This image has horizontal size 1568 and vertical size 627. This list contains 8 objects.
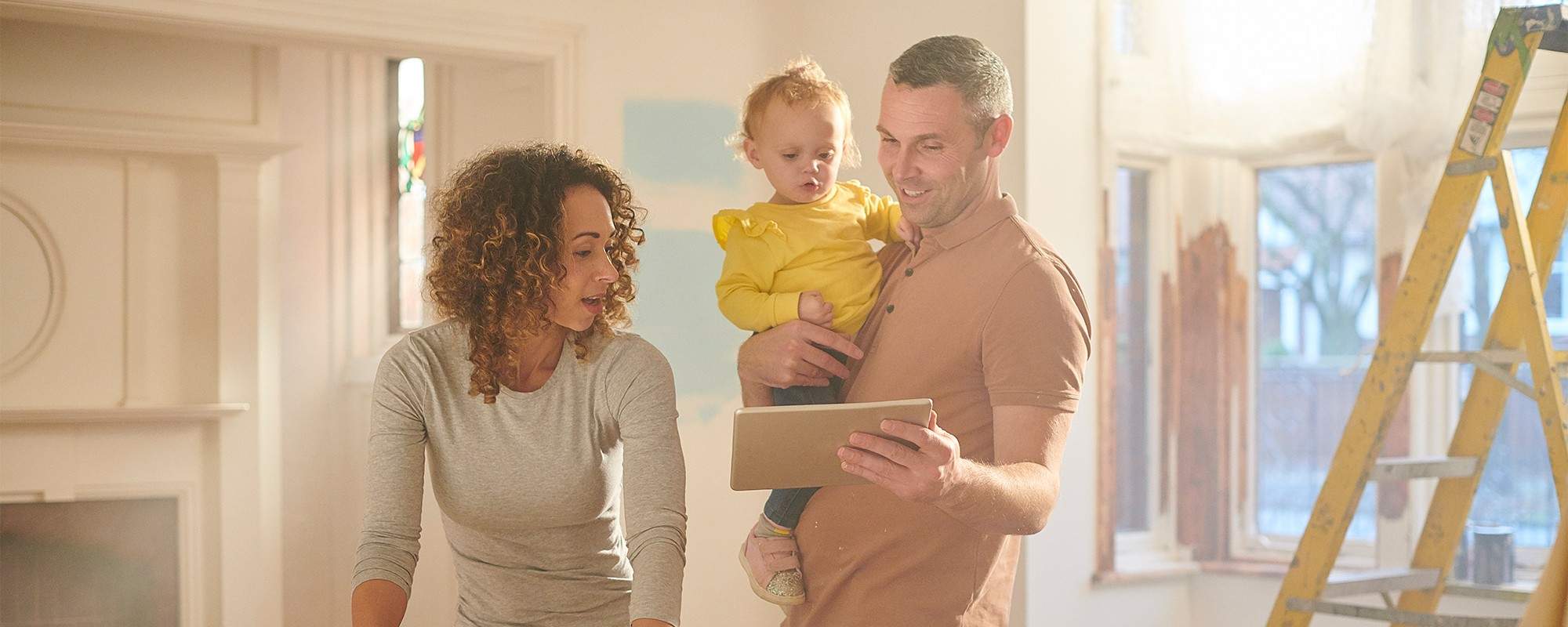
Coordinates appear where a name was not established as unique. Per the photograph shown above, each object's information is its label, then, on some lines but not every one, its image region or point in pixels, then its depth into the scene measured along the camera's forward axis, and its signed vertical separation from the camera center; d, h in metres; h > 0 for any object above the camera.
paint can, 3.63 -0.68
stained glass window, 5.62 +0.47
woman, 1.88 -0.14
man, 1.79 -0.07
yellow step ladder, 2.48 -0.10
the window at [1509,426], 3.70 -0.33
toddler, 2.09 +0.13
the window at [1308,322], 4.06 -0.04
